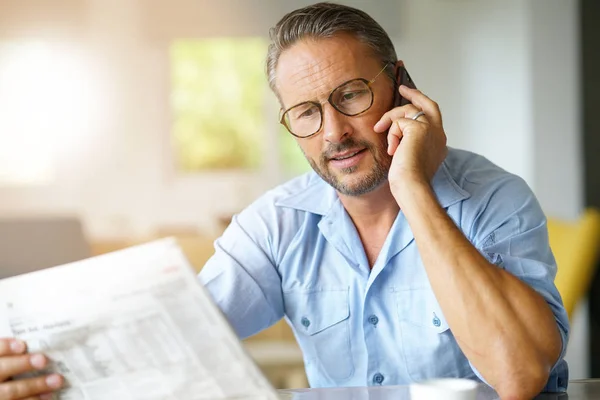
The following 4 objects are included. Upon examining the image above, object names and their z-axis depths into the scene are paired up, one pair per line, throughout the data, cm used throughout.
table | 153
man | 170
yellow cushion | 263
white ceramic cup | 139
